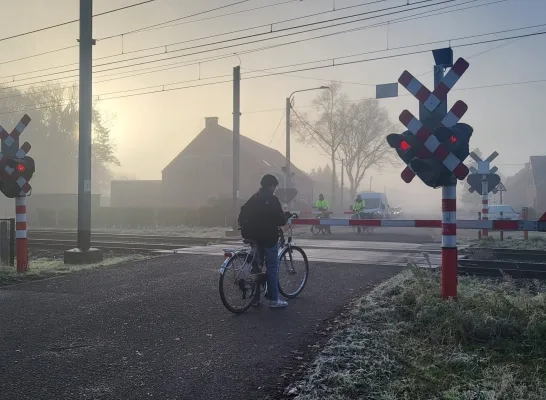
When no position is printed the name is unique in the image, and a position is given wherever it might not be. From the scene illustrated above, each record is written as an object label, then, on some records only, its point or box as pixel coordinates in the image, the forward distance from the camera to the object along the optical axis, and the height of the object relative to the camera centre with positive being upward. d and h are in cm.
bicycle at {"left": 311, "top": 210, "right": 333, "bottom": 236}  2234 -93
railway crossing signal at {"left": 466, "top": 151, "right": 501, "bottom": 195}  1631 +116
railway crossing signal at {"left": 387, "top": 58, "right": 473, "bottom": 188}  510 +83
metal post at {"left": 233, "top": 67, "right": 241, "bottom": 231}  2073 +406
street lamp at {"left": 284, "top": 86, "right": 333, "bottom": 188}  2545 +456
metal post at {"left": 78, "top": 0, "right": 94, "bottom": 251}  1055 +194
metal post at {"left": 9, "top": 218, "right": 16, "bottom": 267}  931 -74
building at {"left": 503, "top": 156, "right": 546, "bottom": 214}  5909 +390
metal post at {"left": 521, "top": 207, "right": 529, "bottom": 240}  1688 -6
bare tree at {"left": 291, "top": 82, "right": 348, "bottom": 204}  4984 +915
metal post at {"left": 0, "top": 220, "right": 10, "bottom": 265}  950 -70
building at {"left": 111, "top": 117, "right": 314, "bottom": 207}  4666 +413
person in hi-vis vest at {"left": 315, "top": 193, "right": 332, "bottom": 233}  2281 +25
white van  3136 +52
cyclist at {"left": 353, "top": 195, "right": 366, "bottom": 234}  2240 +12
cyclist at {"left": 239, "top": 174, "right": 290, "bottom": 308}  582 -19
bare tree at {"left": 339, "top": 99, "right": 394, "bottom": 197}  5025 +810
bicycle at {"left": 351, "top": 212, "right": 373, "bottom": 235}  2241 -89
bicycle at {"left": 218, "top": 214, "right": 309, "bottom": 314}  558 -84
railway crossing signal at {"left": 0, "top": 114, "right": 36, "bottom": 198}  866 +81
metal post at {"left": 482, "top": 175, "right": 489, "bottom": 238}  1603 +50
